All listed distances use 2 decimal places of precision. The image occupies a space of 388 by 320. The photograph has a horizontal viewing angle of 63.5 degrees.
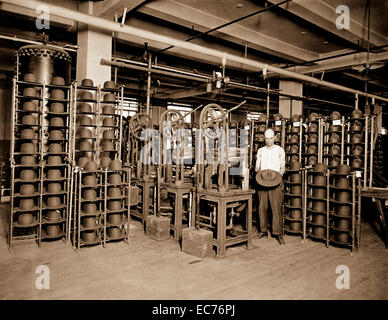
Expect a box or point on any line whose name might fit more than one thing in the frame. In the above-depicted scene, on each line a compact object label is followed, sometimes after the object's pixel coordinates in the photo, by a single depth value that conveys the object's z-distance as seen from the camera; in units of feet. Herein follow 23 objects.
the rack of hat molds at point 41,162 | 15.24
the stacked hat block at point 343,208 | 15.34
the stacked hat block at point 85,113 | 17.21
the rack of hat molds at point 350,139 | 19.53
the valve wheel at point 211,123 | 15.26
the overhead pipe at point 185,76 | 20.06
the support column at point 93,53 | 19.85
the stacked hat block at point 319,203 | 16.29
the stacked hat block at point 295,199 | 17.62
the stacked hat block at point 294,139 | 20.62
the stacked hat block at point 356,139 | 19.49
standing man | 16.62
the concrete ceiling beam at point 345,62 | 26.75
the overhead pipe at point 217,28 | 18.30
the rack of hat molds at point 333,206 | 15.37
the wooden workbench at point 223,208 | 14.49
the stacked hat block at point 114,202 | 15.69
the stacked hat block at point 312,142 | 20.39
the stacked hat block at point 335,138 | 19.76
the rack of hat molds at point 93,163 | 15.21
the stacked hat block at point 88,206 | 14.98
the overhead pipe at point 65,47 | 19.63
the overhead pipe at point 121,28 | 14.33
